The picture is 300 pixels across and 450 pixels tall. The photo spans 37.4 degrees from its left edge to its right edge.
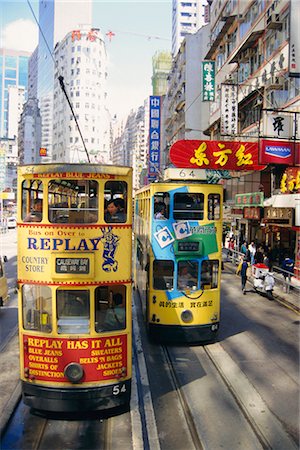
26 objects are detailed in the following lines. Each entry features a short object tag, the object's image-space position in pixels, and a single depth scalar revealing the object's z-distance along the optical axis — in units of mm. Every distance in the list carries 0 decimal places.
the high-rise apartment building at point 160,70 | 92250
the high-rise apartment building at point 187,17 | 129250
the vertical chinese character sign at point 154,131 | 55719
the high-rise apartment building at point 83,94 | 94812
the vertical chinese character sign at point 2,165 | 53469
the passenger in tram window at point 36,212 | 7297
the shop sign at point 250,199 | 24172
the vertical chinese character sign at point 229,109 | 23219
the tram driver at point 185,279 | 11164
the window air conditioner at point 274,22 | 23016
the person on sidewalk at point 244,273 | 17922
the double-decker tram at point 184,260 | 11016
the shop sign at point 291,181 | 19500
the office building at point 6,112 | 182625
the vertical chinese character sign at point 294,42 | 14734
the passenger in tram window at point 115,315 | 7453
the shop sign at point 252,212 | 25203
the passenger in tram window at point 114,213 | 7320
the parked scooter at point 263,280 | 17516
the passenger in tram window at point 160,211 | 11172
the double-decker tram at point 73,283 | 7152
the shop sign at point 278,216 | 20109
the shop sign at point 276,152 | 20016
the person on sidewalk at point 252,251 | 22253
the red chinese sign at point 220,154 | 20312
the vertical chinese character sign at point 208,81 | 35562
